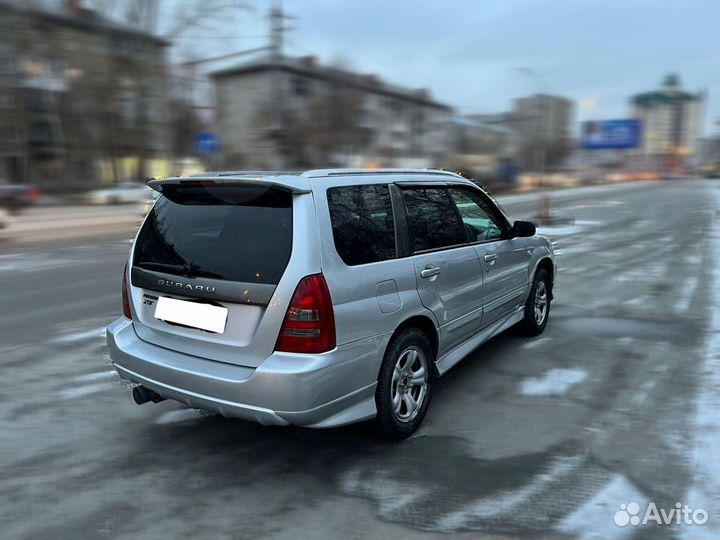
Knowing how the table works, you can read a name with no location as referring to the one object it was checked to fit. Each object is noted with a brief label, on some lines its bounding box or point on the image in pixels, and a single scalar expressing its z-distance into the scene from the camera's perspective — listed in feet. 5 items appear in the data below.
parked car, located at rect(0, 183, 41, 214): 73.15
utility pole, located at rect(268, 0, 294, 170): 70.08
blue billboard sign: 220.43
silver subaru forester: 9.88
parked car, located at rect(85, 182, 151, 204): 109.29
